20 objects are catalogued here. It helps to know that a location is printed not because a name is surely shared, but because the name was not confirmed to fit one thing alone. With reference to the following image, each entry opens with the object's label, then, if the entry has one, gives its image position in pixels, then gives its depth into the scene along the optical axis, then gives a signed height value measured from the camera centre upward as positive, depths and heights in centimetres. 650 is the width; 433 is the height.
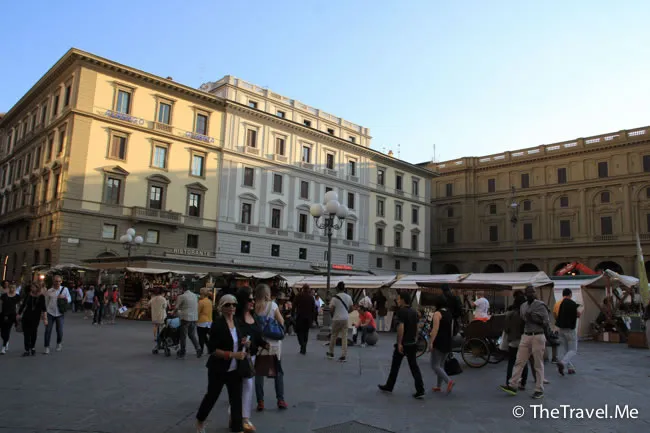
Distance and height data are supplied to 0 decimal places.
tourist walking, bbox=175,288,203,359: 1077 -55
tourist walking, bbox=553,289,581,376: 984 -44
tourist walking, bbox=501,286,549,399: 741 -64
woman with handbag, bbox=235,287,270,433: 530 -42
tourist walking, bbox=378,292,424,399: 720 -70
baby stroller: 1093 -100
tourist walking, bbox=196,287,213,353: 1020 -44
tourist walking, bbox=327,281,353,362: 1073 -42
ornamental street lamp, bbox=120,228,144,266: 2494 +251
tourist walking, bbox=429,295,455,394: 745 -63
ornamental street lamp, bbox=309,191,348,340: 1444 +249
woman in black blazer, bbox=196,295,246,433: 490 -71
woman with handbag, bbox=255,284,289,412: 605 -72
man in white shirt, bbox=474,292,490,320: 1208 -19
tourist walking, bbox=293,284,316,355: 1161 -51
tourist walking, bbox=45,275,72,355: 1062 -47
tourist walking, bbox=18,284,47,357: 1019 -59
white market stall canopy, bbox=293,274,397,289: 2189 +67
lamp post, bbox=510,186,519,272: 4968 +920
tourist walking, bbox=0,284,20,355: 1041 -59
